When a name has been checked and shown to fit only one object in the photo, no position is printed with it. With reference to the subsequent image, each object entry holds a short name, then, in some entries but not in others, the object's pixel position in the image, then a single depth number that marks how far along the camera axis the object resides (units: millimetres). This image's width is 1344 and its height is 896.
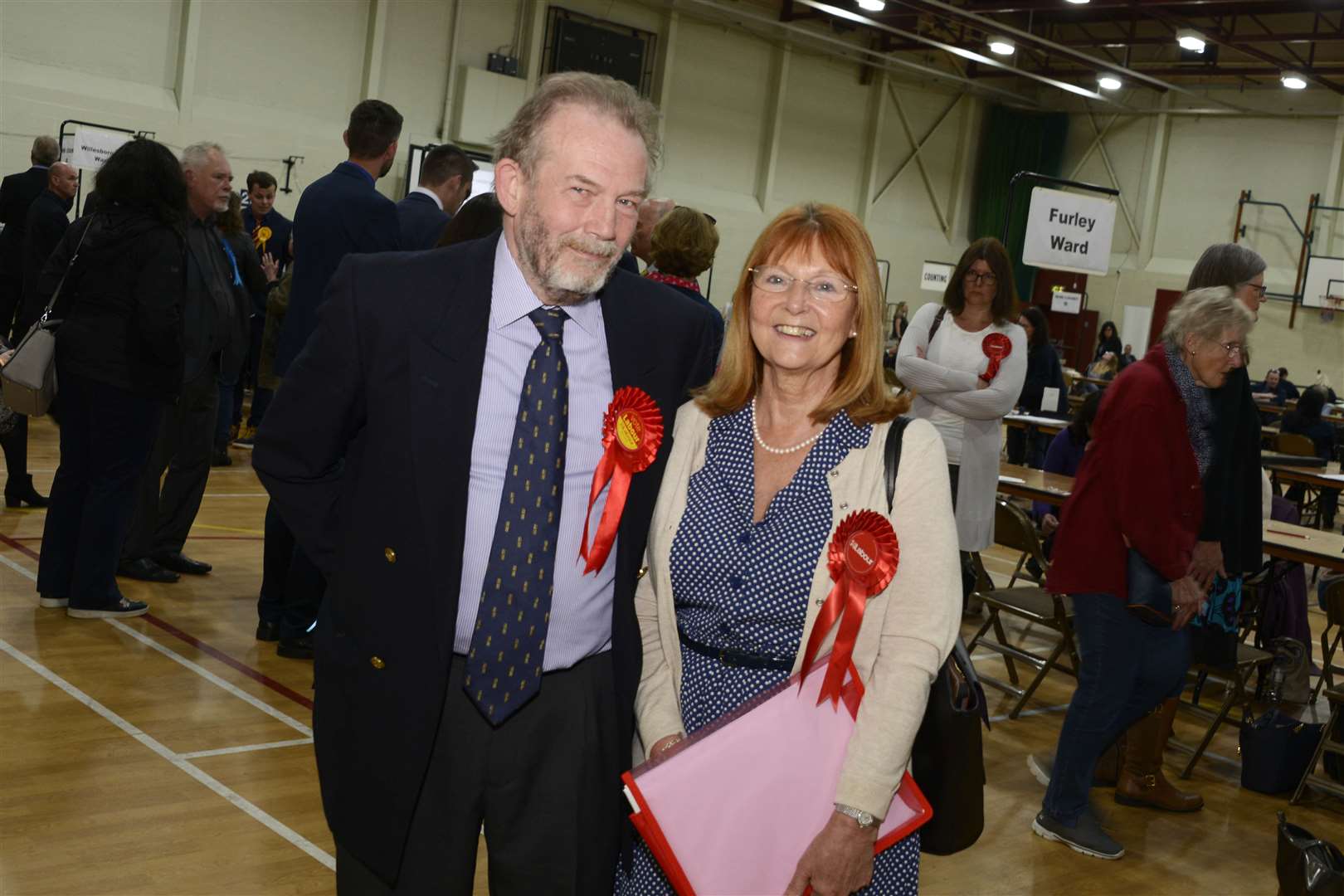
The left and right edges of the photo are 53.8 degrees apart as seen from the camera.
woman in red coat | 3744
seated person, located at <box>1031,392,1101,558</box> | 6473
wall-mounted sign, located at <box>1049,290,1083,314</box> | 20906
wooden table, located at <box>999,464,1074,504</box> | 6031
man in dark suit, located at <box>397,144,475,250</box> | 4963
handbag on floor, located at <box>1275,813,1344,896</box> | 2965
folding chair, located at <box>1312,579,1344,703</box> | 4742
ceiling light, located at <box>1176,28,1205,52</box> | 16031
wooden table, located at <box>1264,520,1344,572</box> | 4961
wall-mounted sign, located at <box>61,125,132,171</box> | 11344
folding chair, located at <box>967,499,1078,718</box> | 5406
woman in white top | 5586
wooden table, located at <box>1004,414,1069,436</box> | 10594
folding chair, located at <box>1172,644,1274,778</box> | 4984
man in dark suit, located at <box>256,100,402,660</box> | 4609
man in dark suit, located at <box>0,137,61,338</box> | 7641
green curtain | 22281
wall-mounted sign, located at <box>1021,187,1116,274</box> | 10812
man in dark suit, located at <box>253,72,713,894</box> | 1816
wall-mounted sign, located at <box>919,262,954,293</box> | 21625
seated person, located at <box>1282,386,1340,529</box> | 12141
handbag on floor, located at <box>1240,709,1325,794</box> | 4855
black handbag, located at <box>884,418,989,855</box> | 2035
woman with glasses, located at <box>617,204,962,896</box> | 1901
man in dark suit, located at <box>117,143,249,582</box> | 5305
